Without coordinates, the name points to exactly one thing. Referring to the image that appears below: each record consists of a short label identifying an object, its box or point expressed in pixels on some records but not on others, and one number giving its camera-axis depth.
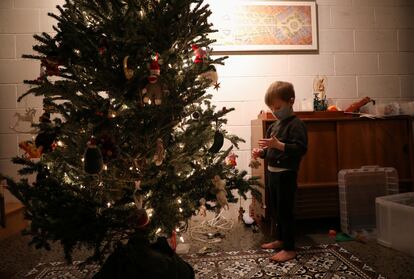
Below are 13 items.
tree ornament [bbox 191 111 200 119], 1.42
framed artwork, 2.70
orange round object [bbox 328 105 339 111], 2.52
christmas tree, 1.11
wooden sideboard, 2.29
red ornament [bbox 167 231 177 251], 1.61
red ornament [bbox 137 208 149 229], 1.14
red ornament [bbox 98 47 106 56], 1.16
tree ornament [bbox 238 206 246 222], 2.46
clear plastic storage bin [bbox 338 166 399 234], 2.22
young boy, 1.78
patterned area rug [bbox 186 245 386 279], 1.61
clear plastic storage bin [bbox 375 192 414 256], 1.84
